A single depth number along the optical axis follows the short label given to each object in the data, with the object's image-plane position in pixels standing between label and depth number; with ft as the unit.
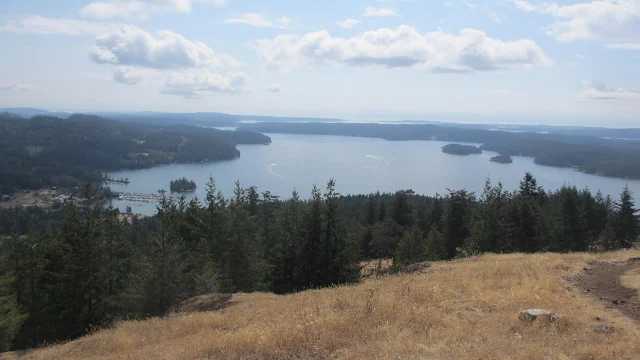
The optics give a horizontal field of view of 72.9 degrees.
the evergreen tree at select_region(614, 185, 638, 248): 164.86
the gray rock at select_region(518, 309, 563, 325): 33.37
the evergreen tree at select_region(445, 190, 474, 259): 178.60
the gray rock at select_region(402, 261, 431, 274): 67.92
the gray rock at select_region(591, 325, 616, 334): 30.94
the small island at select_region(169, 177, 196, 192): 528.87
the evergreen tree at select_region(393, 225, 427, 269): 151.97
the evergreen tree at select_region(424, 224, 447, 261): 150.87
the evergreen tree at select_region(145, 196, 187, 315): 75.92
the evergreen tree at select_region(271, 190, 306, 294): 98.94
